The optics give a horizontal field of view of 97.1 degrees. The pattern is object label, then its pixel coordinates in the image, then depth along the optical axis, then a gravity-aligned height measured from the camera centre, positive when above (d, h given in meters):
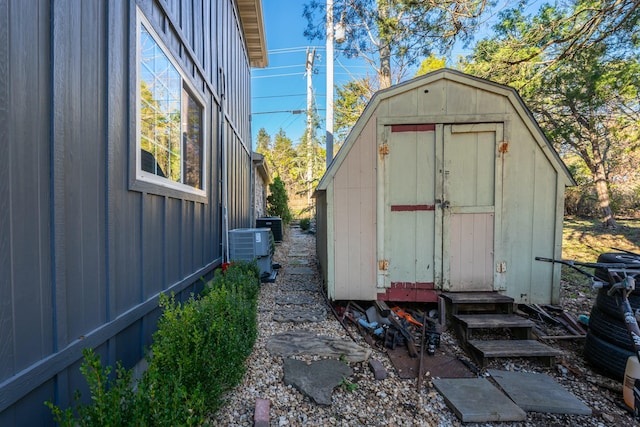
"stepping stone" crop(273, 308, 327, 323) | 3.32 -1.31
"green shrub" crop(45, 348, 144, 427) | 1.10 -0.81
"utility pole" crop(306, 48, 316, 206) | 15.13 +6.09
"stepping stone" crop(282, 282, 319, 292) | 4.50 -1.29
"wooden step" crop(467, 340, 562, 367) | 2.52 -1.27
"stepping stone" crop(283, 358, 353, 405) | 2.03 -1.32
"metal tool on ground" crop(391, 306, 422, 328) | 3.23 -1.25
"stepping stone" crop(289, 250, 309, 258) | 7.30 -1.24
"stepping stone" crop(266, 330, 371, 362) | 2.56 -1.31
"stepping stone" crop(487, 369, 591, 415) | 1.98 -1.39
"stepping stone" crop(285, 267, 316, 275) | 5.58 -1.26
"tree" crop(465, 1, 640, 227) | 4.69 +2.90
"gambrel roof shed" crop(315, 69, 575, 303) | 3.30 +0.18
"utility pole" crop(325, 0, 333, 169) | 7.54 +2.99
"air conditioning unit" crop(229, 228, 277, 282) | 4.75 -0.62
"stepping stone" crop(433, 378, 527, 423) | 1.88 -1.37
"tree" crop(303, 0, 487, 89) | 4.57 +3.28
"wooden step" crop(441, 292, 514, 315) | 3.12 -1.03
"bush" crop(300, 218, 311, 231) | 13.58 -0.77
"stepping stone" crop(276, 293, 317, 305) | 3.90 -1.30
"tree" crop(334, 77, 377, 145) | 11.40 +4.76
